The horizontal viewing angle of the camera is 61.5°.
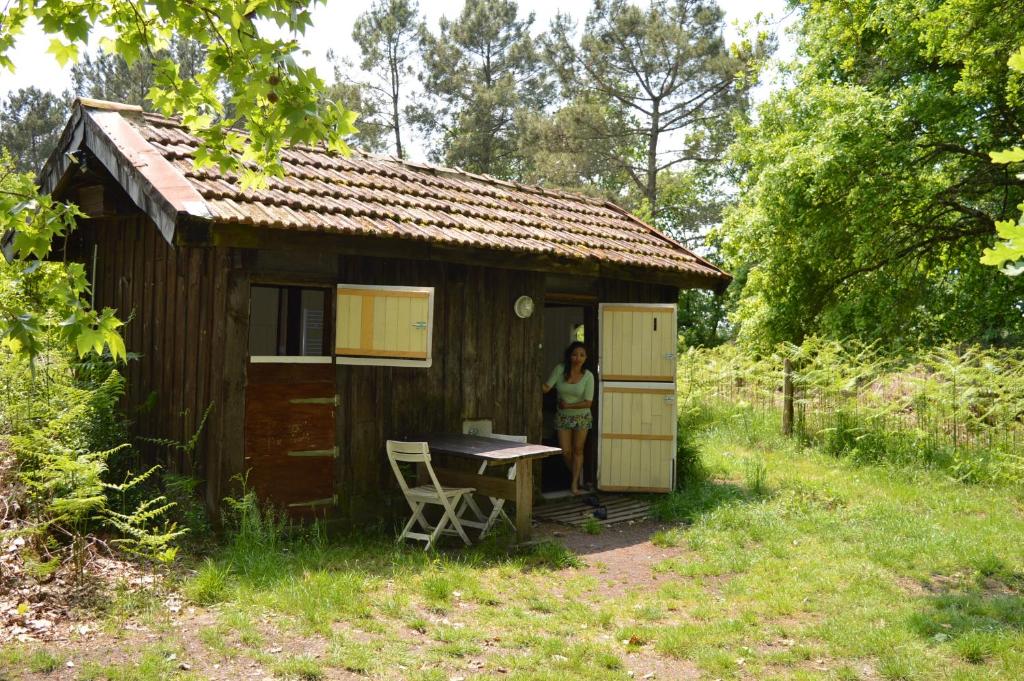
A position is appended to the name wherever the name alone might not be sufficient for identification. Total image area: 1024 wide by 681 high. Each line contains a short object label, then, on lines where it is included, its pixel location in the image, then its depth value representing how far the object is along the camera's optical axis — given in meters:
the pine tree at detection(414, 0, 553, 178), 29.78
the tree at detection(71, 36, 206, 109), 30.30
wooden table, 7.82
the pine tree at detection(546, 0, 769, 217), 27.14
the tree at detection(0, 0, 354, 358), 4.15
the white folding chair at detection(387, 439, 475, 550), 7.63
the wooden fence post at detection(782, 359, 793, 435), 14.11
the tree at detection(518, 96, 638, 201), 28.00
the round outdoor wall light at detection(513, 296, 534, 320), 9.73
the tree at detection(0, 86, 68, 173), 35.38
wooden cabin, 7.51
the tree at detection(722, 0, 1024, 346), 13.59
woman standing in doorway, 10.40
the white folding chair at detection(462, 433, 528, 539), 8.20
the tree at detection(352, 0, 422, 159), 30.03
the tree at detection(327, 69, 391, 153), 29.42
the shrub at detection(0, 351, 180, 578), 6.36
